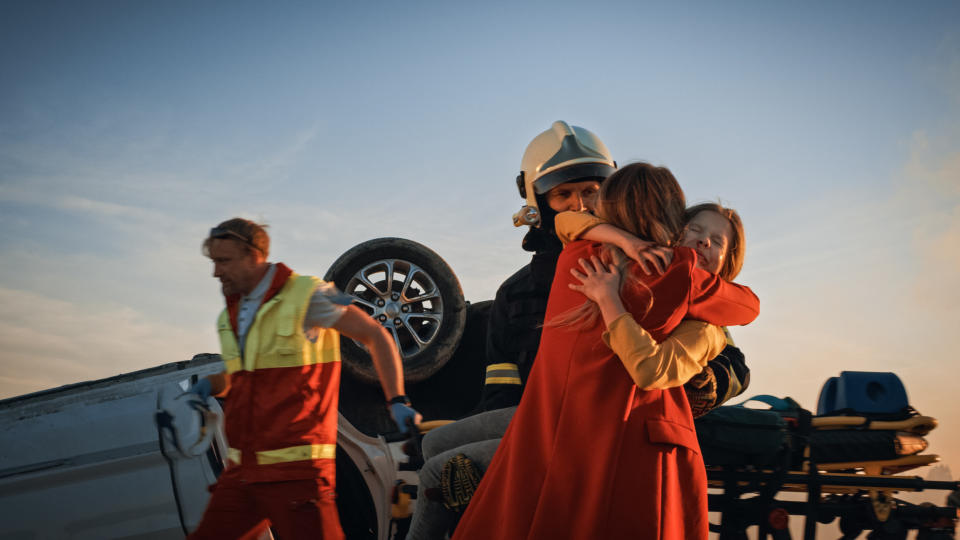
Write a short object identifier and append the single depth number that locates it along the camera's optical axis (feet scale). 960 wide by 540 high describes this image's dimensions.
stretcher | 11.07
